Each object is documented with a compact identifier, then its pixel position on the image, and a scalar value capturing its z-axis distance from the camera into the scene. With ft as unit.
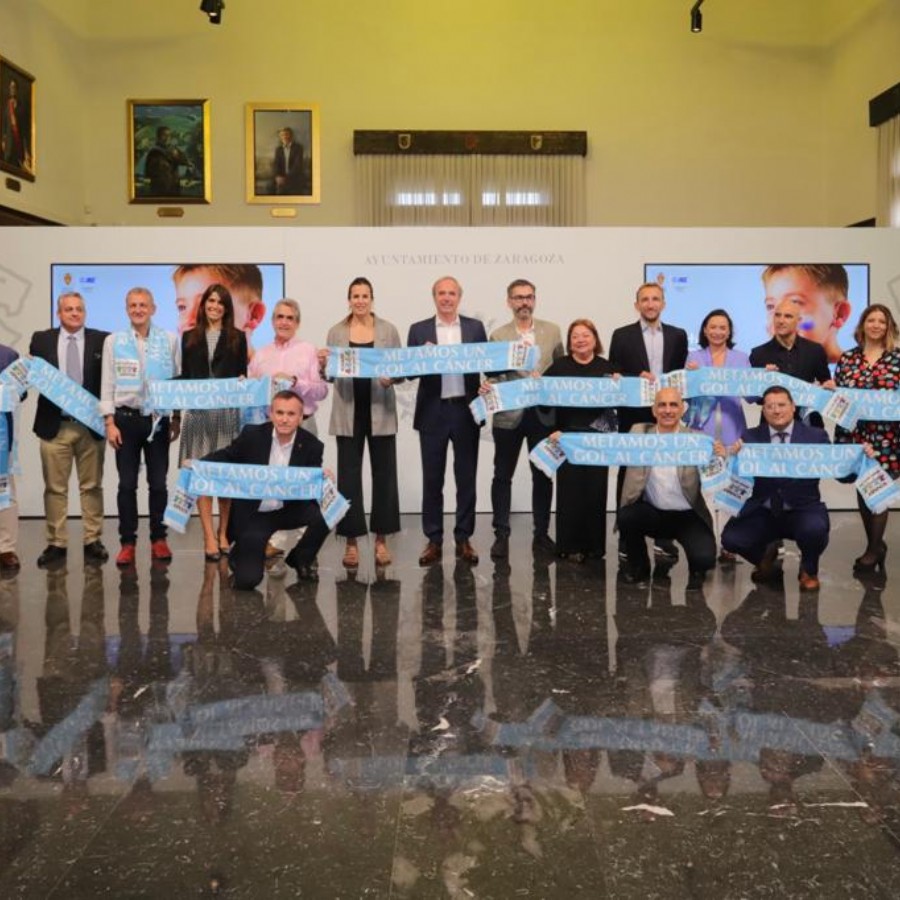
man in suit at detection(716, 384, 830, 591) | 17.62
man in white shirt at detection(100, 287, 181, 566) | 19.45
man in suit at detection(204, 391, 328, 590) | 17.83
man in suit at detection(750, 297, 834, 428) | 19.72
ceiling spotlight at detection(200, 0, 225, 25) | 38.02
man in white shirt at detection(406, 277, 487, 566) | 19.40
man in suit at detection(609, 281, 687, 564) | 20.07
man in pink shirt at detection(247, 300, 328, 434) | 19.27
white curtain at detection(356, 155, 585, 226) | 45.44
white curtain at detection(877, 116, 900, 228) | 37.78
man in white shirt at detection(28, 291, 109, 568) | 19.80
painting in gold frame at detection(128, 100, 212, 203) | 44.88
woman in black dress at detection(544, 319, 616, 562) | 19.47
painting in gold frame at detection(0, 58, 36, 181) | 36.73
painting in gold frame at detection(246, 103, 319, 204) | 45.24
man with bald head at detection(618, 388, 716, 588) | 18.13
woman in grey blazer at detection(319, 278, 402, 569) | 19.15
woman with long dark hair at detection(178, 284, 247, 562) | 19.81
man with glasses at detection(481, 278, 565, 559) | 19.97
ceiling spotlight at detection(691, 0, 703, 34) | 40.80
